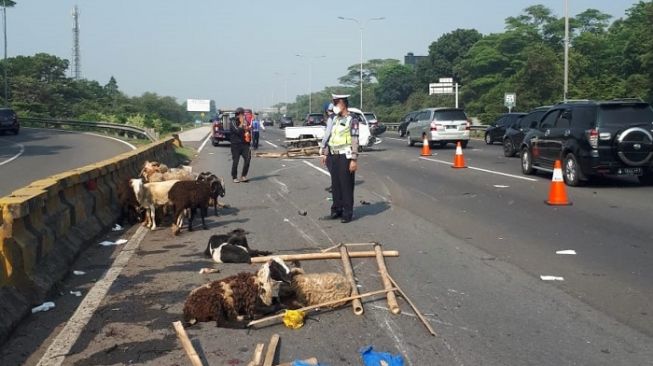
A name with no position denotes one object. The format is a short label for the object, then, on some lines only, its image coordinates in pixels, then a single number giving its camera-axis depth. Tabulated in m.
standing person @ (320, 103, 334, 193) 10.46
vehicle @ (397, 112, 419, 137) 44.97
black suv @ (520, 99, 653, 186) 13.65
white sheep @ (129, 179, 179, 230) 9.92
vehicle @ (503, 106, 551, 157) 21.89
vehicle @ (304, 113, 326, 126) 36.14
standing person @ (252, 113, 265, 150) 30.29
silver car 28.98
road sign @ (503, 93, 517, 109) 39.44
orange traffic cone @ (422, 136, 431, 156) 25.04
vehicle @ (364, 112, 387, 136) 32.68
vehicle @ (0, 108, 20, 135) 39.78
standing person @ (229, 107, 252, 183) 16.30
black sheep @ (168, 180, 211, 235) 9.48
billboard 108.65
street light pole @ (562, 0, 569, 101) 33.36
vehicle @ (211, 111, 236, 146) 33.28
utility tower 100.38
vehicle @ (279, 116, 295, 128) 70.32
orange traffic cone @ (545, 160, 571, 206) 11.76
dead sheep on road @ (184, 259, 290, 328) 5.47
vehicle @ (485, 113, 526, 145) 31.98
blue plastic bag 4.50
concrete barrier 5.72
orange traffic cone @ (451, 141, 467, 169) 19.24
